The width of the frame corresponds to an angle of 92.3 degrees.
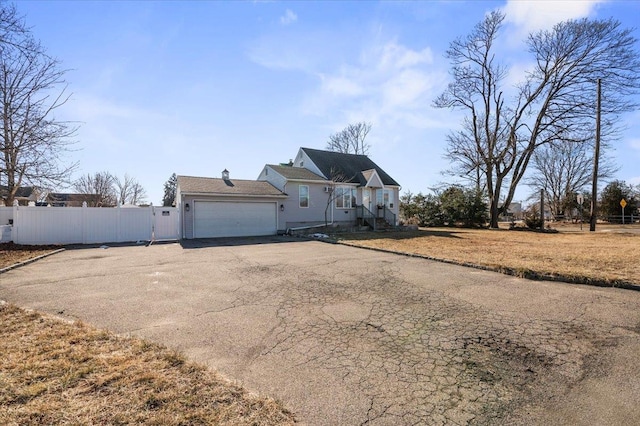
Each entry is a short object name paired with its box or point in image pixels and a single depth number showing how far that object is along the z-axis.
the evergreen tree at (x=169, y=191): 47.71
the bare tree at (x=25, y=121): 9.34
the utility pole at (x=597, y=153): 20.69
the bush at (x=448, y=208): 27.20
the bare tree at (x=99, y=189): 33.94
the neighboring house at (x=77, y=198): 32.55
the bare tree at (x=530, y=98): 20.86
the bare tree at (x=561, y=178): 39.41
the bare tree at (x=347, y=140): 41.47
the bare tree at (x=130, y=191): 40.22
